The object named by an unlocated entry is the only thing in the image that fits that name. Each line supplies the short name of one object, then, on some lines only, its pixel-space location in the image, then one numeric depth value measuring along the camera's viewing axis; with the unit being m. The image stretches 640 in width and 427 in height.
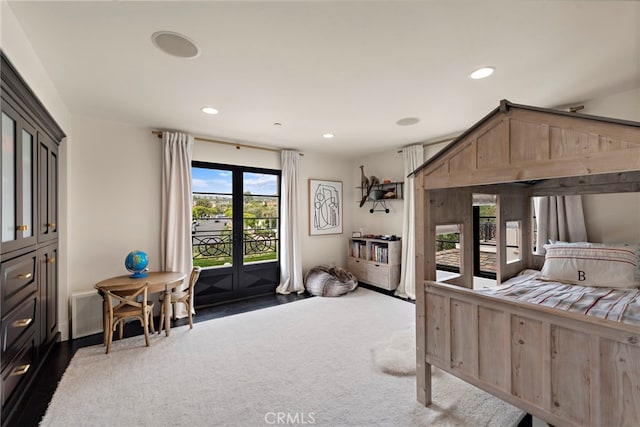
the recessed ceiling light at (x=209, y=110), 2.95
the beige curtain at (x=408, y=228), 4.36
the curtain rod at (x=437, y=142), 4.01
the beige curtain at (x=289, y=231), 4.76
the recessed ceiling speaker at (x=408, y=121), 3.31
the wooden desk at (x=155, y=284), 2.82
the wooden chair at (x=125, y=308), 2.68
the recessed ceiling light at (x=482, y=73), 2.15
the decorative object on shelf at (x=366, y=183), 5.11
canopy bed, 1.24
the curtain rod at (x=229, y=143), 3.68
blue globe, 3.13
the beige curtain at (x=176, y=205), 3.66
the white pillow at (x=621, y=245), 2.36
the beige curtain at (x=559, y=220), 2.84
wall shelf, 4.75
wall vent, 3.04
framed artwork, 5.18
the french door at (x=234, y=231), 4.15
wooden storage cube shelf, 4.64
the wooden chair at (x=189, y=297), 3.26
